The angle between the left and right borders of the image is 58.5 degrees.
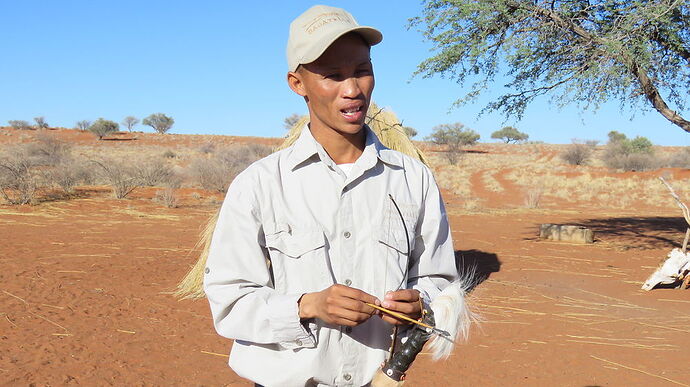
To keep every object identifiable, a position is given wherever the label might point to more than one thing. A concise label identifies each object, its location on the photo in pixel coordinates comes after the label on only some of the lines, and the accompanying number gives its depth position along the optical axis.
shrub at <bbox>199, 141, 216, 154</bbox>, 36.41
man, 1.44
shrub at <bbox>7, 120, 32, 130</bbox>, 49.72
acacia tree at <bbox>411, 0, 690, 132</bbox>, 8.32
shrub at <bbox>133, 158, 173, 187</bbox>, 18.84
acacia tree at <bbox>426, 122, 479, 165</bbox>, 47.59
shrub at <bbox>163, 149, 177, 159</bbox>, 35.91
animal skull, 7.18
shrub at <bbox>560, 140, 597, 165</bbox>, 38.62
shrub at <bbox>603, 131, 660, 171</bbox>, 33.66
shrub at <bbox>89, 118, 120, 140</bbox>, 45.44
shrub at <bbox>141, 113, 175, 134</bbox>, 53.50
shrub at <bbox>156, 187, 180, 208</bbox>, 15.52
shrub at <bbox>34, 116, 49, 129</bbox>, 51.06
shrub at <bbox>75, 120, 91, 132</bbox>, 50.66
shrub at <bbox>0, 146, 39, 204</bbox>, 14.03
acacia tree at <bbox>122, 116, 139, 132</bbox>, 55.51
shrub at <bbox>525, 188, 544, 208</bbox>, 19.02
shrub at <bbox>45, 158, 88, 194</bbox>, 16.20
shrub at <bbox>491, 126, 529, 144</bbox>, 63.50
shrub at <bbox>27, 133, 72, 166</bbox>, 23.77
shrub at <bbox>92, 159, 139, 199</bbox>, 15.97
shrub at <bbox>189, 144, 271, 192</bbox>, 18.77
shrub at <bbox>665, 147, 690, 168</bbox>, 36.97
